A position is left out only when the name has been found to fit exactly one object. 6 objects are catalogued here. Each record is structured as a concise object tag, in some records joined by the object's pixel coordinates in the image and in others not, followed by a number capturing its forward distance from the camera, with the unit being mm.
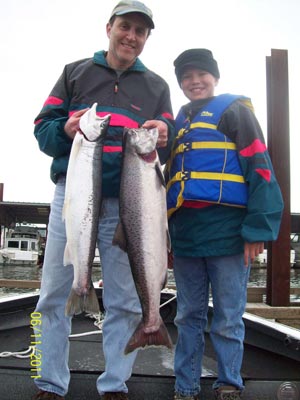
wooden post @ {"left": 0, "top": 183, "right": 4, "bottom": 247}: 37516
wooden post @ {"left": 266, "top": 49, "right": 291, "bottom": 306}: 7211
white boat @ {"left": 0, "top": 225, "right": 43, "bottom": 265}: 37834
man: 2963
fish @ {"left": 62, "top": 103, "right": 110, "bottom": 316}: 2914
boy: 3004
